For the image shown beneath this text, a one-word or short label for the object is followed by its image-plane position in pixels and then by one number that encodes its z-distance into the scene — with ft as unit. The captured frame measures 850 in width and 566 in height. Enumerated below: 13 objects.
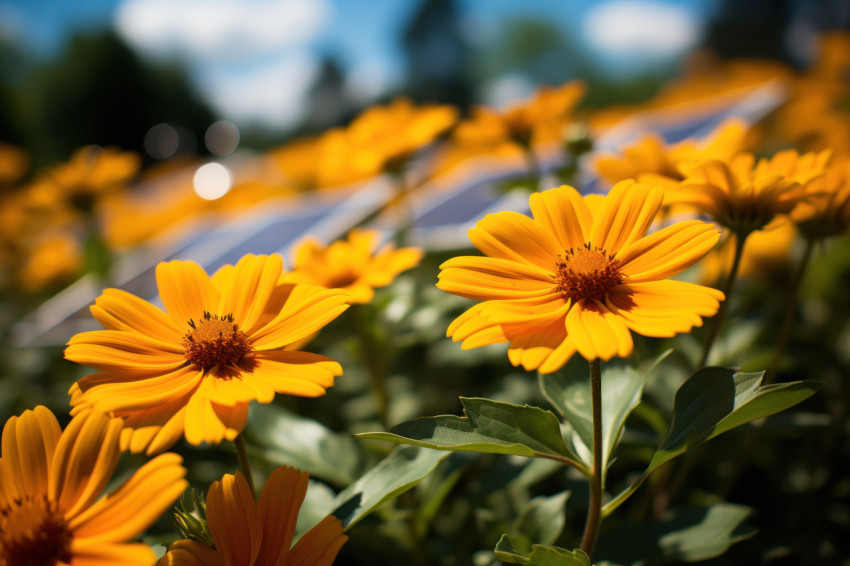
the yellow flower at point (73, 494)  0.64
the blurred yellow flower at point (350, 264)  1.03
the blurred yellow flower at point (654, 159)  0.98
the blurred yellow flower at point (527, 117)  1.56
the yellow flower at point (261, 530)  0.71
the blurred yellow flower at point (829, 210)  0.94
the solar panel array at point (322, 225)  1.71
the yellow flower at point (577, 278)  0.70
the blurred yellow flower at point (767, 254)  1.83
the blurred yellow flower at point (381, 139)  1.57
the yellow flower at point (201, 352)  0.71
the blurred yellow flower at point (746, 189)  0.84
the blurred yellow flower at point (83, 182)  1.96
